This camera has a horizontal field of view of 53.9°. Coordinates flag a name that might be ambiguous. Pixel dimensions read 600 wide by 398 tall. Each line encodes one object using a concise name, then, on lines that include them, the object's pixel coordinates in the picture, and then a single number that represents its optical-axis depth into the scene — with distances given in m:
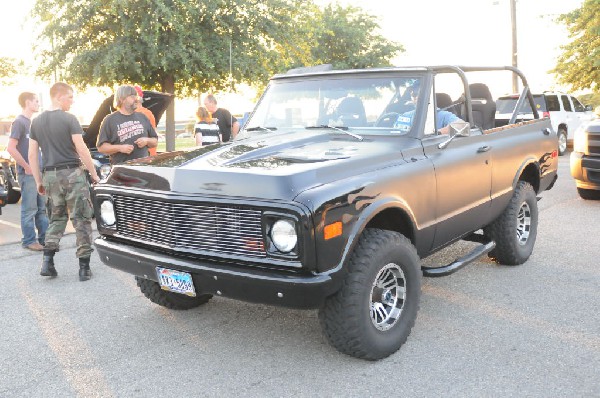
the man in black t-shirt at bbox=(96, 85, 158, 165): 6.09
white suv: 18.03
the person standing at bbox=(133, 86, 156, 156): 6.71
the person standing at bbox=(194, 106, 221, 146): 8.02
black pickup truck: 3.22
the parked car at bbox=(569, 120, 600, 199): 8.89
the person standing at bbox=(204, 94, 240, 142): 8.38
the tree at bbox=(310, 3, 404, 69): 35.66
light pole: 25.72
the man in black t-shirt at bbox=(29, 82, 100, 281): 5.61
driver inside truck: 4.33
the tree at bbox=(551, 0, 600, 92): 25.91
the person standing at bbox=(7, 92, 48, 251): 6.91
